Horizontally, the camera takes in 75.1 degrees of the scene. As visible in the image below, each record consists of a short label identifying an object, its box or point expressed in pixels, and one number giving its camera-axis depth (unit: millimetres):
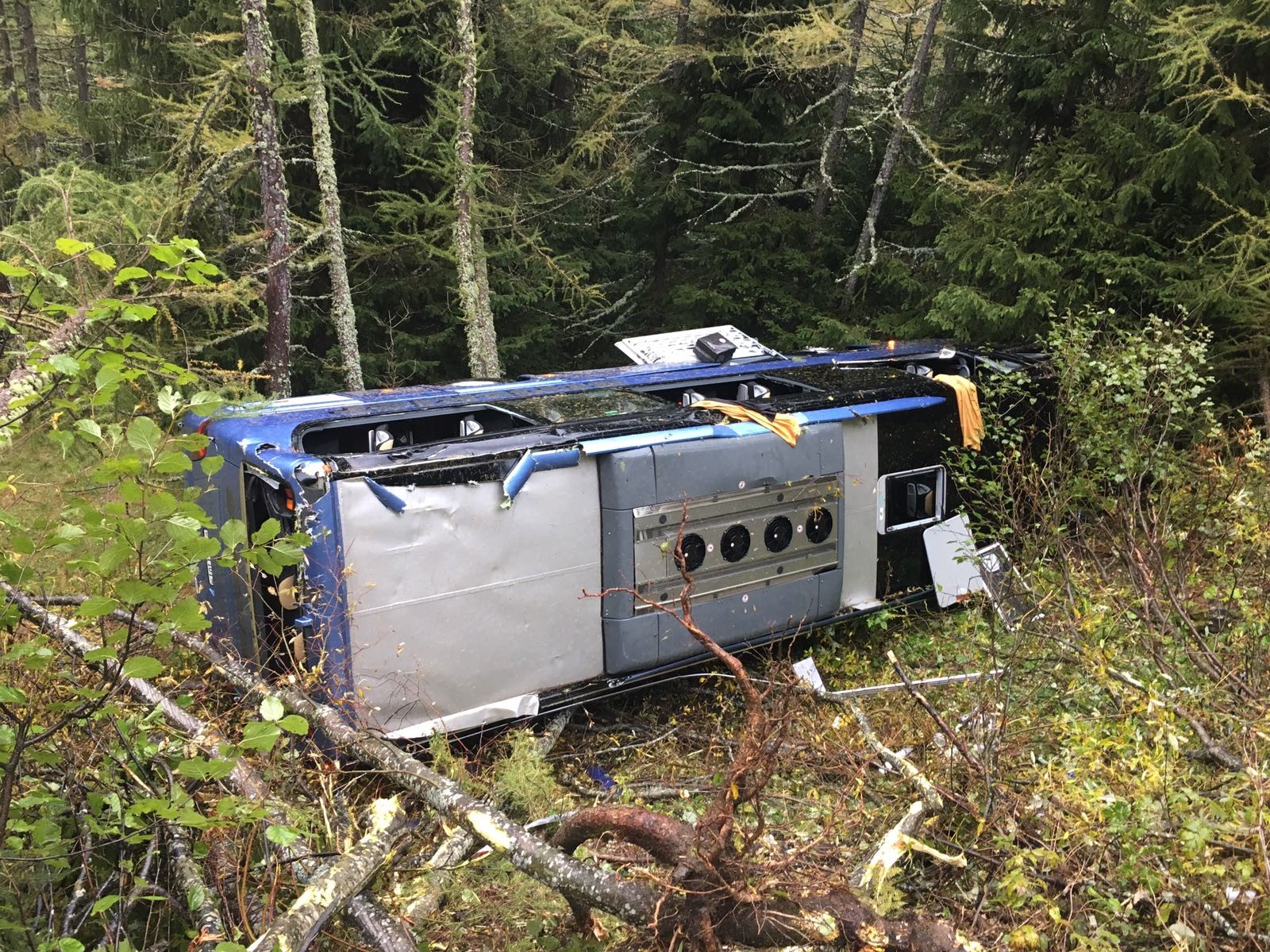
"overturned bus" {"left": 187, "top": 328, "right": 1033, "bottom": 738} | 4625
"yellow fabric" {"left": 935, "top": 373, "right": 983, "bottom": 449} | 7297
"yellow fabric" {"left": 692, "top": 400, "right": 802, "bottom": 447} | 6035
